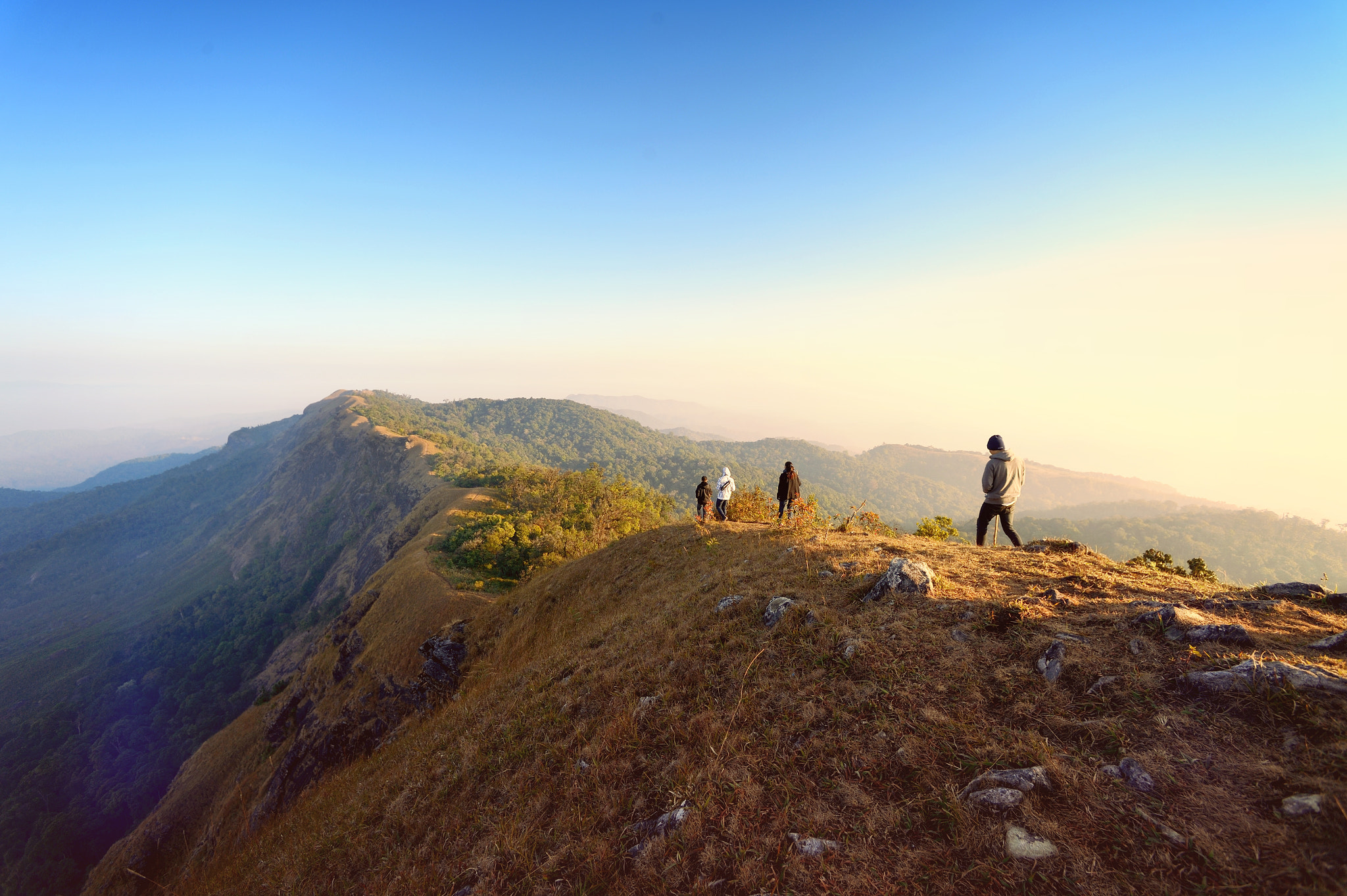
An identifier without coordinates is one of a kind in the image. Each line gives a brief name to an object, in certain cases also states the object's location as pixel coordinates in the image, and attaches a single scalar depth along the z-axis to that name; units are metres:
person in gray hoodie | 9.60
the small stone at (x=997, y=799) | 3.61
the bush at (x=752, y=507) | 16.83
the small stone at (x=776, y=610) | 7.39
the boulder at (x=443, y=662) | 16.70
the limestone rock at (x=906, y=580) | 7.06
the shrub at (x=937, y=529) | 14.85
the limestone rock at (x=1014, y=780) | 3.68
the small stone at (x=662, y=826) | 4.68
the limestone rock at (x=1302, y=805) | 2.85
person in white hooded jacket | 14.74
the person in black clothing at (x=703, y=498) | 16.27
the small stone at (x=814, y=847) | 3.92
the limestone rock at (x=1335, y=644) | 4.24
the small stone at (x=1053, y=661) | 4.74
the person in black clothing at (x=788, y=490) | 13.63
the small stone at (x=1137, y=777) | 3.45
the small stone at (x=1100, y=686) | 4.38
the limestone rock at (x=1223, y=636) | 4.53
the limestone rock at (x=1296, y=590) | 5.83
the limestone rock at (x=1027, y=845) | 3.28
